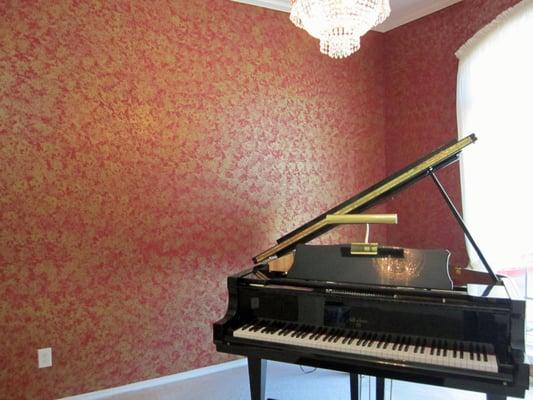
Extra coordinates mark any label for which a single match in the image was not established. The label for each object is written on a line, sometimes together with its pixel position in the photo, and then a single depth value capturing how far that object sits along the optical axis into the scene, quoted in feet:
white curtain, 9.71
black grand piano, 5.97
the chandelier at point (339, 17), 7.07
